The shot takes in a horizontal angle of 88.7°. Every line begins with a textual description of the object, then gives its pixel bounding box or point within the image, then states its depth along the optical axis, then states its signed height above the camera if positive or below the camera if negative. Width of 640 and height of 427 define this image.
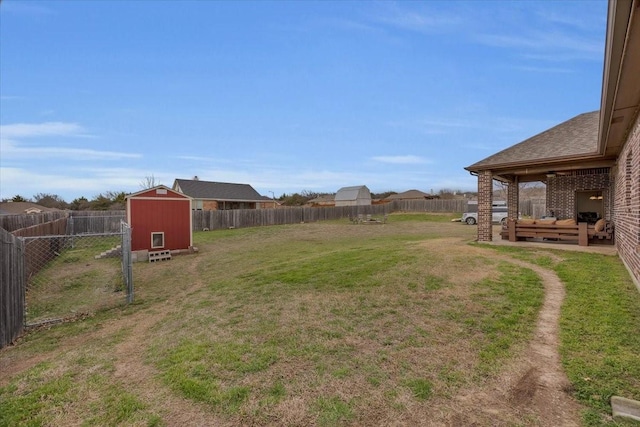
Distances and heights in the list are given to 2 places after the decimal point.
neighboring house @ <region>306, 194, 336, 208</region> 58.62 +1.25
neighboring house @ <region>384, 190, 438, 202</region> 59.45 +2.35
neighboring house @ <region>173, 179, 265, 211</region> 33.91 +1.52
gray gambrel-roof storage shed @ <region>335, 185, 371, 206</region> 53.47 +1.96
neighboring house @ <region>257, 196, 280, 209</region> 40.94 +0.62
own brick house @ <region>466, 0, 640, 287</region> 3.57 +1.36
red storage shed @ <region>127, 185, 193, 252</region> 13.48 -0.47
